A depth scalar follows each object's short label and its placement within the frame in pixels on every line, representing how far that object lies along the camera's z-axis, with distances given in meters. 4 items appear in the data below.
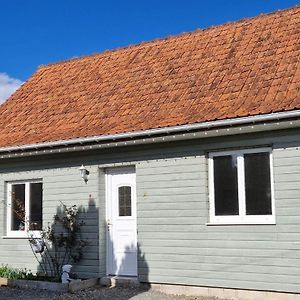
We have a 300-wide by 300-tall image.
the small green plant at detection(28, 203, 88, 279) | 11.59
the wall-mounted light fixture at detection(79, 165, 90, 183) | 11.44
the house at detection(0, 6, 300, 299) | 9.29
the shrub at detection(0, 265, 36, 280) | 11.73
